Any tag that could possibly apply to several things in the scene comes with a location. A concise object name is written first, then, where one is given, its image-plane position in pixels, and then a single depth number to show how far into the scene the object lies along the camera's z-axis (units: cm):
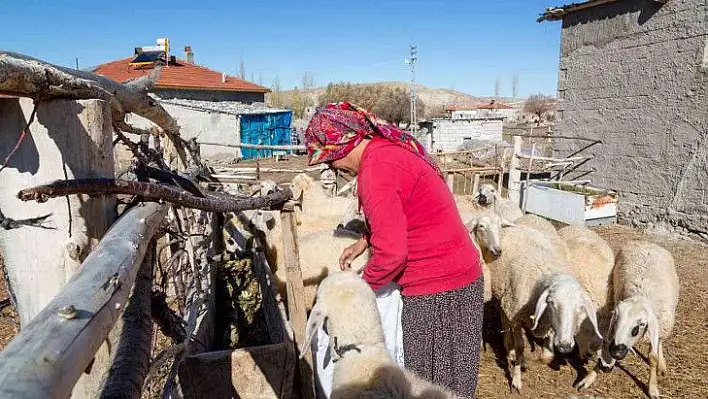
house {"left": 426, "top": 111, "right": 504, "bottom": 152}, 2703
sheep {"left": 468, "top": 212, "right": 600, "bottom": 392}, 386
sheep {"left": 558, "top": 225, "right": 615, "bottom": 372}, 450
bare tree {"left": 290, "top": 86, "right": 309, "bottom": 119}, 4819
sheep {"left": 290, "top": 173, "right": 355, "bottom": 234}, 590
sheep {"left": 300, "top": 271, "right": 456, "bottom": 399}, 184
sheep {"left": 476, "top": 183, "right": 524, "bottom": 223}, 729
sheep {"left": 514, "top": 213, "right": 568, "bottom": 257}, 520
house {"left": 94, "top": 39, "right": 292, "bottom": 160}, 2347
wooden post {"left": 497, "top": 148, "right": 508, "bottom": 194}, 989
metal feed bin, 932
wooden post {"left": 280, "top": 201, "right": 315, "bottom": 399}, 275
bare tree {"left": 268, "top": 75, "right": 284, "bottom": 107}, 5952
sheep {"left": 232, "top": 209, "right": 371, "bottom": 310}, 441
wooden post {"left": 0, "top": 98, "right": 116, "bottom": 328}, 104
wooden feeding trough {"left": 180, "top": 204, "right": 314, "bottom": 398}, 277
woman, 204
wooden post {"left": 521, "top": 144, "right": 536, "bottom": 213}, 1028
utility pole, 2758
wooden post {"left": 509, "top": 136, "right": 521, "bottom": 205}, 1014
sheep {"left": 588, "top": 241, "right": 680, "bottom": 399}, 392
